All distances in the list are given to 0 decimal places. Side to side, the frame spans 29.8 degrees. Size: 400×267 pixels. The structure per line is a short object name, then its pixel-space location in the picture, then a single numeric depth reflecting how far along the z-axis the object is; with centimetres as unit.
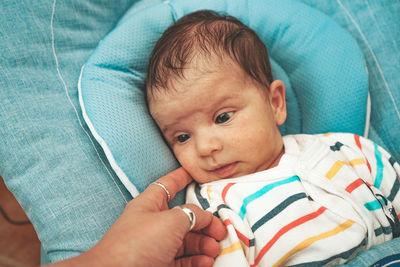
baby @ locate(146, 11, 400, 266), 57
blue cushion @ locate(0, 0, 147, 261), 57
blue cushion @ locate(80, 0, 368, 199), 60
